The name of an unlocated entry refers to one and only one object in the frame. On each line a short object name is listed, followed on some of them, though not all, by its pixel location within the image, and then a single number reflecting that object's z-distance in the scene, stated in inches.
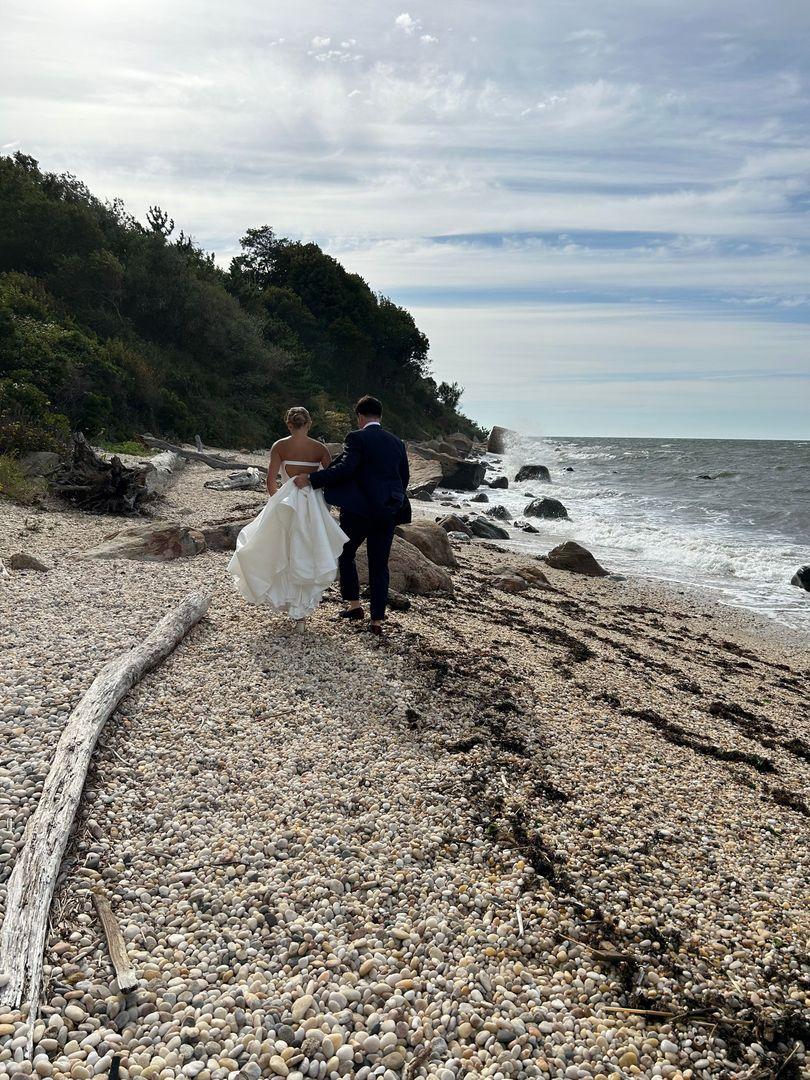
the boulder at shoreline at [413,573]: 388.8
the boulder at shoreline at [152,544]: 383.6
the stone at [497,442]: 2583.7
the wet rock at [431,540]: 468.1
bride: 277.7
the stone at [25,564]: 341.4
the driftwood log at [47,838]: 115.6
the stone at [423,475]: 1063.1
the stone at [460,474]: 1285.7
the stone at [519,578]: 467.2
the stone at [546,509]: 995.3
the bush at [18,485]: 495.1
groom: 280.5
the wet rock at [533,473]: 1627.7
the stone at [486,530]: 745.6
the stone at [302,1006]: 116.4
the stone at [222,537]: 429.1
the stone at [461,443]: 2137.1
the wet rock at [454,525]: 703.7
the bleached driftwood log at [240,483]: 720.3
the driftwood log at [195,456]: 878.4
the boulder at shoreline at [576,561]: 598.2
